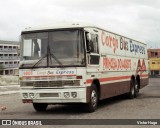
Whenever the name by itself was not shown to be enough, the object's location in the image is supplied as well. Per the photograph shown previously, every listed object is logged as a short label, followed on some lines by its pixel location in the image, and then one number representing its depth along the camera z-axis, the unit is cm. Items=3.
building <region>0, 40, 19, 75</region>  9225
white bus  984
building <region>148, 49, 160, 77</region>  4101
